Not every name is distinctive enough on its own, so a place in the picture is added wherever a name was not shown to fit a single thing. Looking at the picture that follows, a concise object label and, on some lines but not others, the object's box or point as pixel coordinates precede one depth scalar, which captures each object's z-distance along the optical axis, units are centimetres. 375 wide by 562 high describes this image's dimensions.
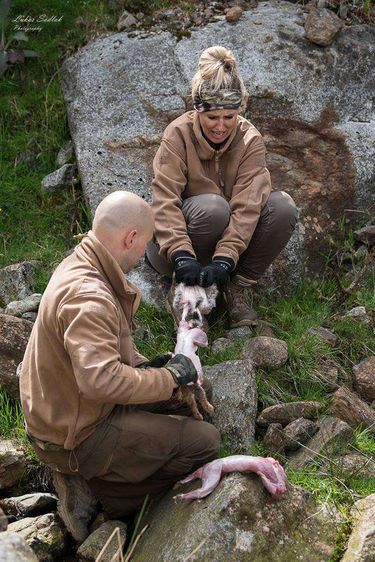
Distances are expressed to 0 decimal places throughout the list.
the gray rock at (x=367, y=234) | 619
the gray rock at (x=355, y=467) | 434
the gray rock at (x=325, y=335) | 541
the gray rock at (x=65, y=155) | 663
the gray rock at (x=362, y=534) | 378
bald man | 366
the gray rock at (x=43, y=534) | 414
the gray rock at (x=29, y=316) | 550
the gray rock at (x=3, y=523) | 351
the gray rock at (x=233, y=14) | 692
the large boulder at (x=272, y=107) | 627
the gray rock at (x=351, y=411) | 490
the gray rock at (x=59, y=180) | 648
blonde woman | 514
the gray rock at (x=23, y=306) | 553
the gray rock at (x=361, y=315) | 564
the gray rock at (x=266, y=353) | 514
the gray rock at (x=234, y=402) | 464
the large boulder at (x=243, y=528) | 375
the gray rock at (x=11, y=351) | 492
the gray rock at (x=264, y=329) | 545
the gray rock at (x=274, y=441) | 466
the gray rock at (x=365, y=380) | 518
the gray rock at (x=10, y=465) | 455
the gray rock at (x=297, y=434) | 466
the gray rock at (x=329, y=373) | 517
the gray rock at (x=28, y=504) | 441
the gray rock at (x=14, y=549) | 310
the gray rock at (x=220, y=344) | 528
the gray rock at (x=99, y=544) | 399
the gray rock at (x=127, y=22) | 711
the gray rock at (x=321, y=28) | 677
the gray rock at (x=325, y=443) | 450
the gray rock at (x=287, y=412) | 482
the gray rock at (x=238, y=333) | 540
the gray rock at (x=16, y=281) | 577
